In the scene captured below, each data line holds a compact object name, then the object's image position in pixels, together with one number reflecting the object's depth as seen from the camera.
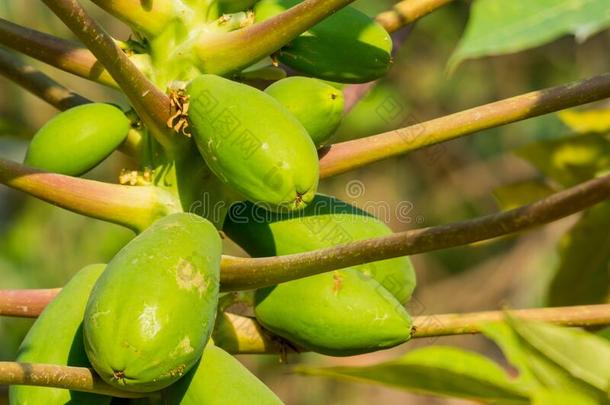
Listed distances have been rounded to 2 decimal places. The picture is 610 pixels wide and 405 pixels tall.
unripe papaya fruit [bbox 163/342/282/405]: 2.37
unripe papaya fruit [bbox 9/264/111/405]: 2.37
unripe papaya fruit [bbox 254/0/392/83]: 2.52
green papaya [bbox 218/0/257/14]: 2.54
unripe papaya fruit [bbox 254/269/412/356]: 2.45
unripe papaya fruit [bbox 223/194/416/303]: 2.51
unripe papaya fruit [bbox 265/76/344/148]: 2.50
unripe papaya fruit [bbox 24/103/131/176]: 2.49
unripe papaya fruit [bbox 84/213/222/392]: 2.32
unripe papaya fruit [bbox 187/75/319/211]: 2.41
